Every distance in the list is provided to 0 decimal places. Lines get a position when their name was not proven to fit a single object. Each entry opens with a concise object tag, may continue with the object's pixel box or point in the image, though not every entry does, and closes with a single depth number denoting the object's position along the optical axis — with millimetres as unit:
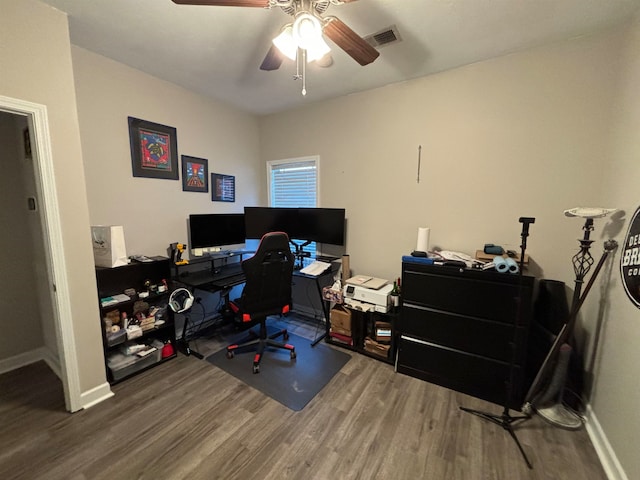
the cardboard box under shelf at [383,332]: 2525
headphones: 2426
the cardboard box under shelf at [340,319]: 2707
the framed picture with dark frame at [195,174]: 2836
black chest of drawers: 1899
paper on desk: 2840
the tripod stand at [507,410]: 1640
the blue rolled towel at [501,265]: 1891
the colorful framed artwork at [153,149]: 2434
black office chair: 2230
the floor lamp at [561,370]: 1723
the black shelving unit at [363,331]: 2561
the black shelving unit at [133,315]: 2131
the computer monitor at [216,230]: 2801
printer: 2439
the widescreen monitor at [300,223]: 2955
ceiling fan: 1269
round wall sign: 1401
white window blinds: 3340
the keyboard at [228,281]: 2506
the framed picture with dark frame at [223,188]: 3146
